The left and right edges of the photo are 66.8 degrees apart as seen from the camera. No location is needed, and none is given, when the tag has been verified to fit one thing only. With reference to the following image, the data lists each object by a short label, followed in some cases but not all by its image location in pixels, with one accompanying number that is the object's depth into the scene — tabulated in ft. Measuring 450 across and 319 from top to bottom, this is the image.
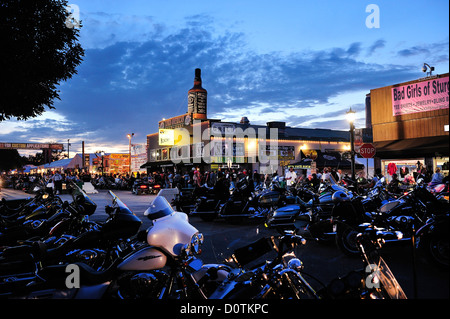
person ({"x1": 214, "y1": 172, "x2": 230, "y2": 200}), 38.06
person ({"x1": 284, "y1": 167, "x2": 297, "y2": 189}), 55.09
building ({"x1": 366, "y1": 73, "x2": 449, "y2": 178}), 59.36
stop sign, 50.72
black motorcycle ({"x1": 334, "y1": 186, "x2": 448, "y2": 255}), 20.40
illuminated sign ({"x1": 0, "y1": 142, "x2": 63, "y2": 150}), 173.47
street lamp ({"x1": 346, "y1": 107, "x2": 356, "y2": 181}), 49.34
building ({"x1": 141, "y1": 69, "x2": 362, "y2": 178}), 124.26
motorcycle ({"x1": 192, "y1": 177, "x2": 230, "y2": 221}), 38.04
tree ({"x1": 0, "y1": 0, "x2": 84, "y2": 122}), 23.36
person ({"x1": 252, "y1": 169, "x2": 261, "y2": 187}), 62.00
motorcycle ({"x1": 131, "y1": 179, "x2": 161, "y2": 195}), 85.25
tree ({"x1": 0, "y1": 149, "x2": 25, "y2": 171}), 194.49
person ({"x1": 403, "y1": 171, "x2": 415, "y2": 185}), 39.84
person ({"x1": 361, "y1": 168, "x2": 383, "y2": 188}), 37.76
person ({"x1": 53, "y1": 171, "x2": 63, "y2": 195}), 79.41
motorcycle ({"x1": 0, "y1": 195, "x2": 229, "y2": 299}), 10.32
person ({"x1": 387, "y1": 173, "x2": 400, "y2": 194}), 35.52
